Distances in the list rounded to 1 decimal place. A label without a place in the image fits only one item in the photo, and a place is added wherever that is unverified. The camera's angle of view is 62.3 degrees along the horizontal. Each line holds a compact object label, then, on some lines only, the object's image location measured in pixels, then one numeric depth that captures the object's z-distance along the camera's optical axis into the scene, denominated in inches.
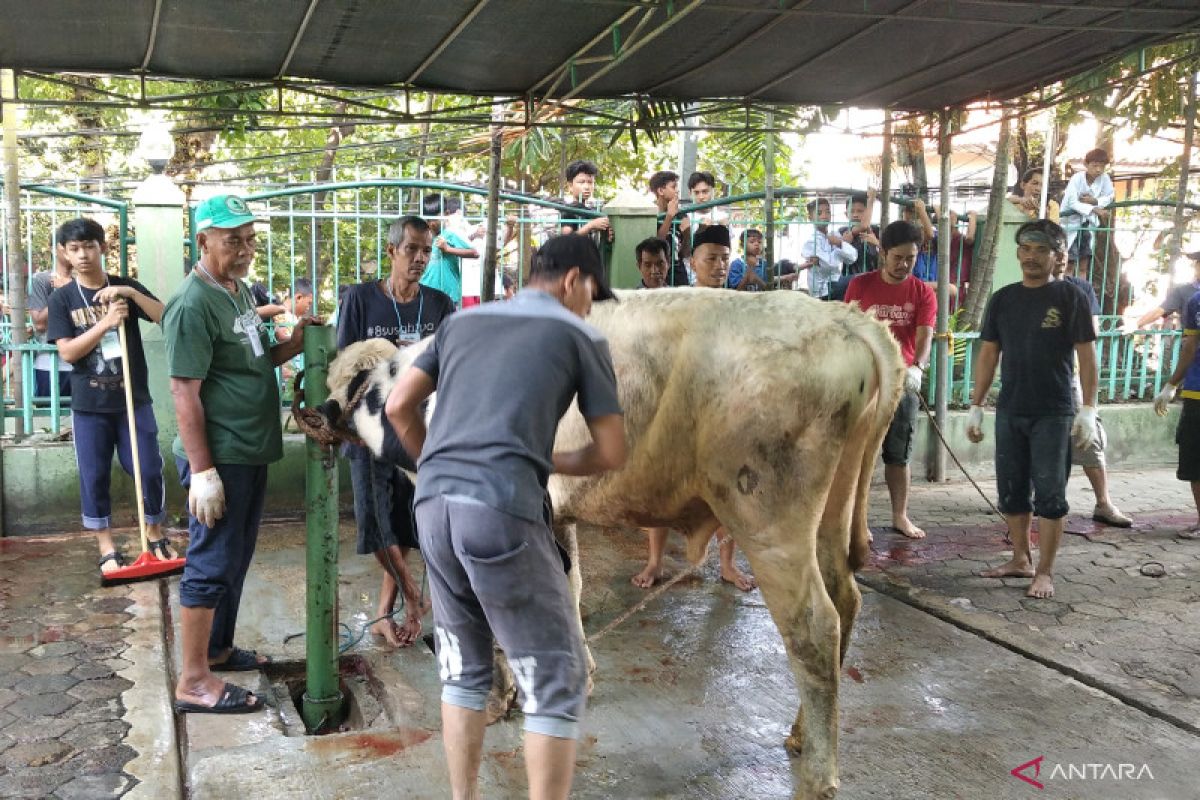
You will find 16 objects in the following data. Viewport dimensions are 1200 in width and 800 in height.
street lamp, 455.8
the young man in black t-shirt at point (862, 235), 337.1
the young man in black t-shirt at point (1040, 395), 223.8
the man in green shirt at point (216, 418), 152.3
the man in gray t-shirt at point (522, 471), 102.4
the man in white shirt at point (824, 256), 345.7
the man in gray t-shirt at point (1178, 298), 332.8
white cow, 136.4
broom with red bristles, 200.1
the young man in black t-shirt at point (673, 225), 311.9
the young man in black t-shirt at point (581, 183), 343.0
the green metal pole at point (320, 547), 156.3
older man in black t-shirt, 188.7
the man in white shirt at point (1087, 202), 383.9
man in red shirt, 254.8
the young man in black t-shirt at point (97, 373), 225.0
